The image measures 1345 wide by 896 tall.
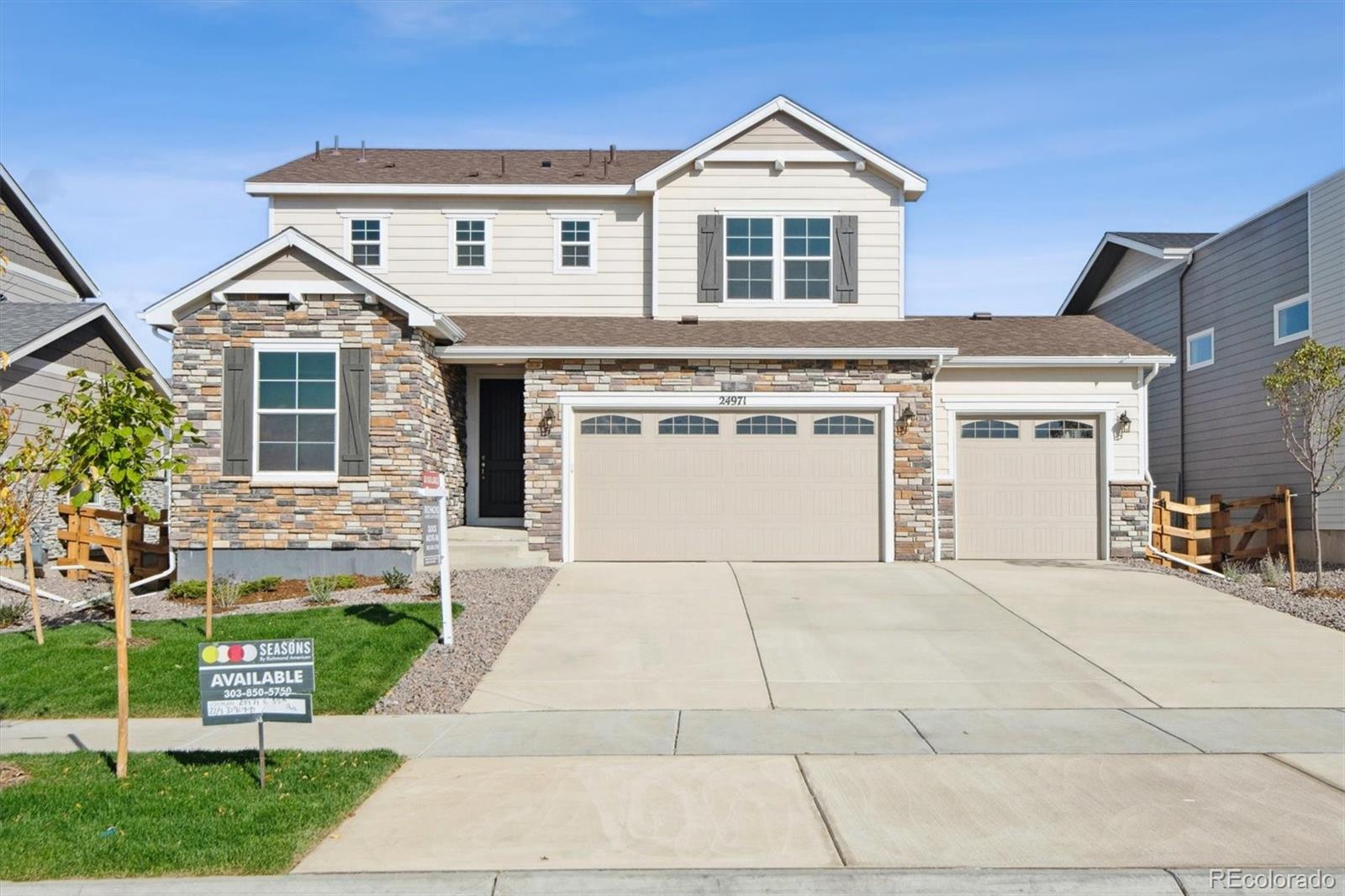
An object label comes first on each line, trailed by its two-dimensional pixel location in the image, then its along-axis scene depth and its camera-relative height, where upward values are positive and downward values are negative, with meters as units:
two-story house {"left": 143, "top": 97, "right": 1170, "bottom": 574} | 15.59 +1.34
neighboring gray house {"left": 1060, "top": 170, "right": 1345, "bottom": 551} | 17.67 +2.62
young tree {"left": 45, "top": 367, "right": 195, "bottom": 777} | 11.24 +0.25
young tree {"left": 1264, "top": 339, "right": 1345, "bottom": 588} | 14.95 +0.87
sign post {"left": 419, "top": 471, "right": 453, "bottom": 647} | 11.27 -0.74
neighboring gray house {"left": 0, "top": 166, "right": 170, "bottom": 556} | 17.92 +2.49
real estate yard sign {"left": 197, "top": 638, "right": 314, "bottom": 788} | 7.10 -1.45
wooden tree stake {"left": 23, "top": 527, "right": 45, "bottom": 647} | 11.70 -1.47
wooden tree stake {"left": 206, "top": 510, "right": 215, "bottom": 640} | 11.15 -1.13
